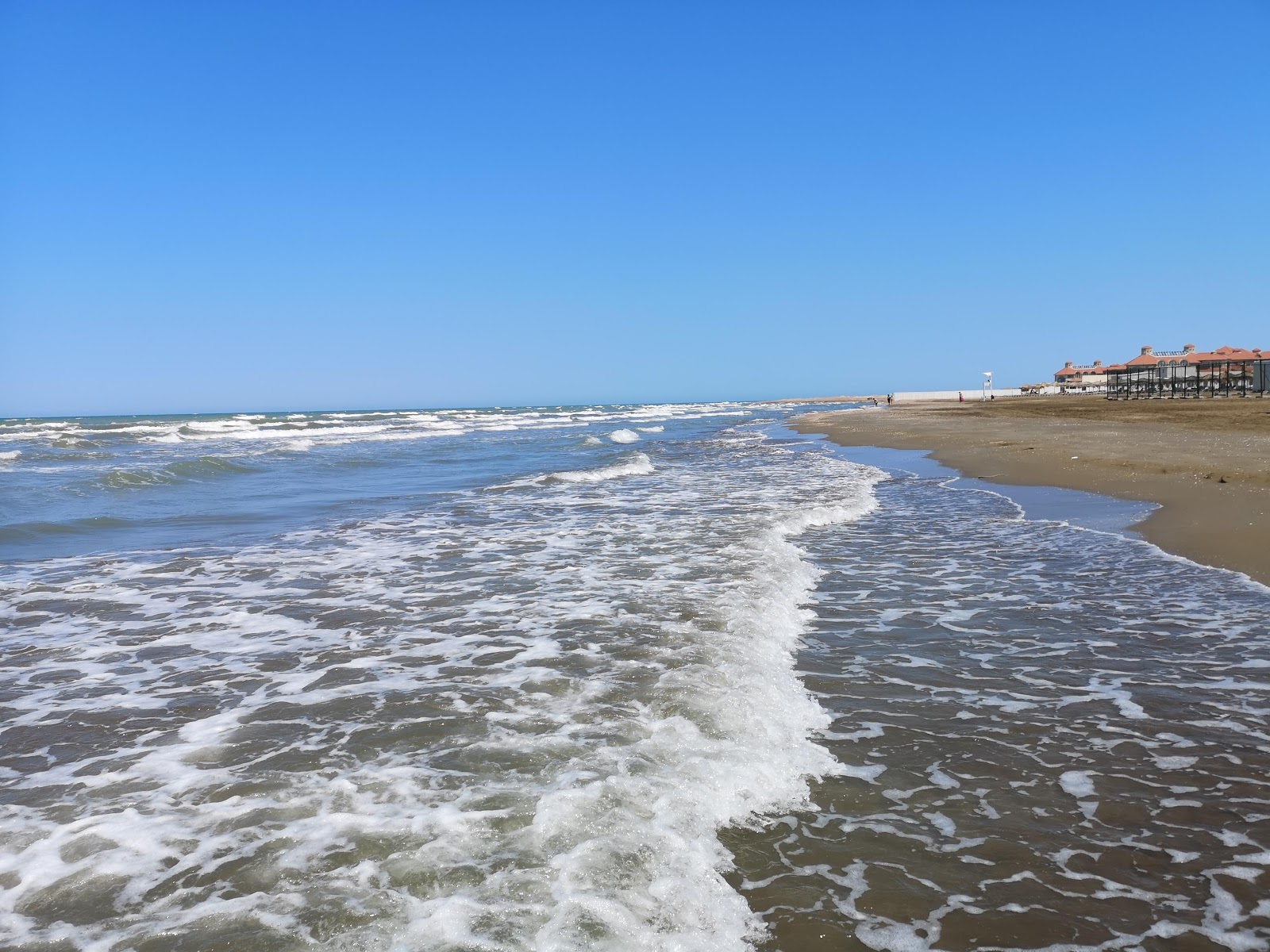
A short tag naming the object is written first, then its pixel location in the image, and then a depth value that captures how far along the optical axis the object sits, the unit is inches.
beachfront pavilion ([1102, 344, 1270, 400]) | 1761.8
